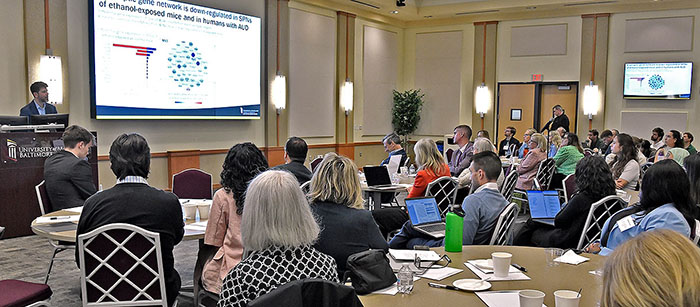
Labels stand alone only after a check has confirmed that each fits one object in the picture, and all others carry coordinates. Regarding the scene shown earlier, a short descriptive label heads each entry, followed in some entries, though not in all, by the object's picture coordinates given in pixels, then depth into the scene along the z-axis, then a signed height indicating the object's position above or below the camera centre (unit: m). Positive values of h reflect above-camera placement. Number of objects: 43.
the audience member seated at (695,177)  3.75 -0.38
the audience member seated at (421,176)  5.30 -0.60
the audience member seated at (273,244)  2.08 -0.49
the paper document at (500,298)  2.24 -0.74
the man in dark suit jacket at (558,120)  11.88 -0.03
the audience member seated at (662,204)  2.98 -0.45
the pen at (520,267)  2.72 -0.72
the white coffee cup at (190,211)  4.11 -0.70
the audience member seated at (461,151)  7.85 -0.47
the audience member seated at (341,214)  2.91 -0.52
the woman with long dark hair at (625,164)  6.10 -0.49
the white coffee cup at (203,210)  4.12 -0.70
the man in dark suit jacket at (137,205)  3.01 -0.49
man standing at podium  6.81 +0.13
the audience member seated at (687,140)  9.66 -0.35
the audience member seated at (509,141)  11.14 -0.46
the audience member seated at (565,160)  8.12 -0.60
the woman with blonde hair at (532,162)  7.95 -0.61
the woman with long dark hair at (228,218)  3.30 -0.61
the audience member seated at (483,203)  3.55 -0.55
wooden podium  6.22 -0.69
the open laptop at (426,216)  3.92 -0.70
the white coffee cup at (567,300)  2.02 -0.65
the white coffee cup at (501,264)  2.56 -0.66
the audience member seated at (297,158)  5.17 -0.41
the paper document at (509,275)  2.58 -0.73
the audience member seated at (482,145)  6.81 -0.33
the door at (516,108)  12.86 +0.24
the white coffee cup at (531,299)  1.98 -0.63
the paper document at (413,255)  2.85 -0.71
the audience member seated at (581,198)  4.19 -0.59
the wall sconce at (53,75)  7.14 +0.49
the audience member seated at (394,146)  7.54 -0.40
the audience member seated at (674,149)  7.72 -0.43
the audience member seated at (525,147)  9.96 -0.52
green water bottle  3.04 -0.63
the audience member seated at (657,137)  10.21 -0.31
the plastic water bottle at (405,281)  2.36 -0.69
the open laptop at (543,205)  4.85 -0.75
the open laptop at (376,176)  6.33 -0.67
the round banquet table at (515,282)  2.28 -0.73
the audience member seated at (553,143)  9.41 -0.41
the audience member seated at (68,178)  4.54 -0.53
